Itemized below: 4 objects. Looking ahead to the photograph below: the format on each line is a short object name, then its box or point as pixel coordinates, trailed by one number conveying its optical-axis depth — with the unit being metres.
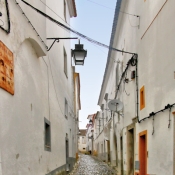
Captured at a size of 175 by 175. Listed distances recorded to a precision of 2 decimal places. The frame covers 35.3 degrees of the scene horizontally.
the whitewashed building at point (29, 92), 4.05
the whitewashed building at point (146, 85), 5.64
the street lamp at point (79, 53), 7.75
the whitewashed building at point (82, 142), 77.31
